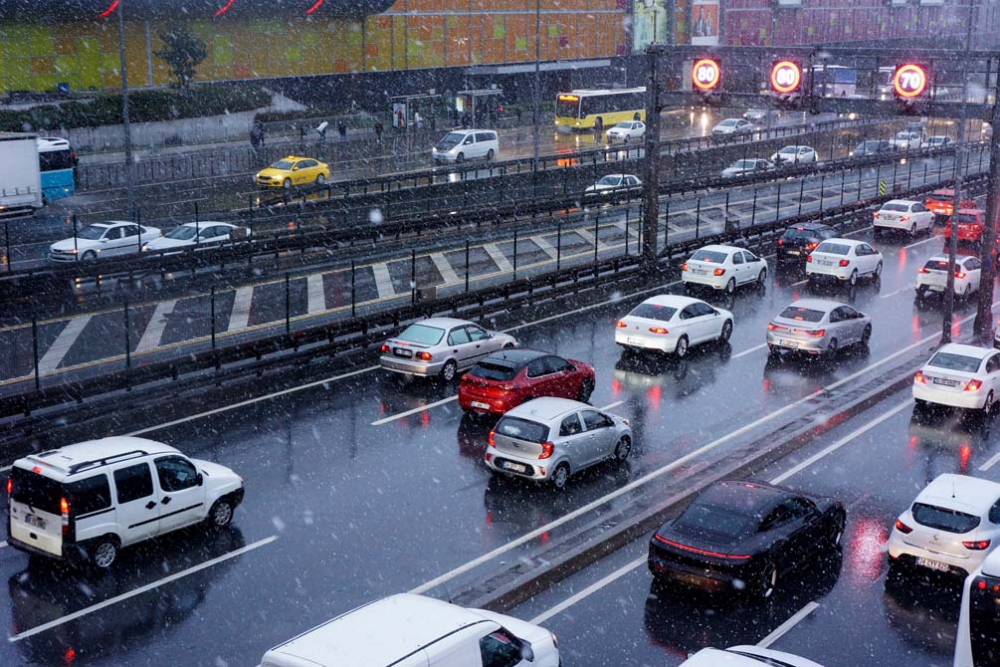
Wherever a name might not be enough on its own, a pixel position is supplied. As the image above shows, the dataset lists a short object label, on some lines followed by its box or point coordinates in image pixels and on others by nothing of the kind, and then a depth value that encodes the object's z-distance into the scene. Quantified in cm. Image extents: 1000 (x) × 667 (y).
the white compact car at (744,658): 1127
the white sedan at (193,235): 3778
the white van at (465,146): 6425
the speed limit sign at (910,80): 2875
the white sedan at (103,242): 3575
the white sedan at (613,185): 5272
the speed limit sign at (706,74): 3266
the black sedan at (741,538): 1516
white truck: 4356
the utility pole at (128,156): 4284
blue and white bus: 4678
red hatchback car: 2289
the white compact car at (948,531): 1603
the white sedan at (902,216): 4694
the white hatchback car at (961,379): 2467
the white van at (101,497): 1540
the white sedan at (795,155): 7069
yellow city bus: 8262
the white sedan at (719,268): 3534
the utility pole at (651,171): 3644
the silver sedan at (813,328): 2841
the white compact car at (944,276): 3547
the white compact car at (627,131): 7675
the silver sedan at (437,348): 2541
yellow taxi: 5322
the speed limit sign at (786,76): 3012
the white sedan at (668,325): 2812
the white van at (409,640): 990
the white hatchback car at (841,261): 3725
